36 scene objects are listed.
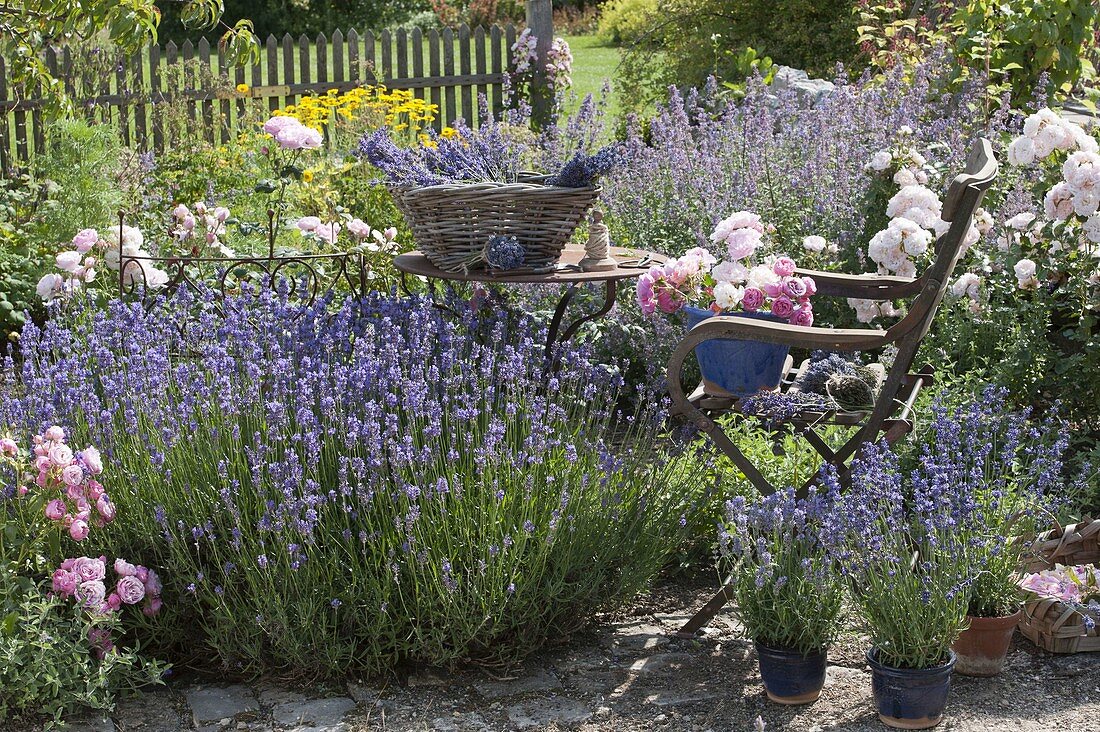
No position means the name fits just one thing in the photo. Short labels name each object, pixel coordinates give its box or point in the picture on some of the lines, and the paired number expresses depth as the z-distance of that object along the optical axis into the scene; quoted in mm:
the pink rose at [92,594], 3029
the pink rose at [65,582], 3049
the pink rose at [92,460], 3156
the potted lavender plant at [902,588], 2969
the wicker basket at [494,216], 3855
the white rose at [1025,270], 4434
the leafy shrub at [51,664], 2938
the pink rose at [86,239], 4930
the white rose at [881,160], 5203
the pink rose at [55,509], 3121
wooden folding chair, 3119
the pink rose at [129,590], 3061
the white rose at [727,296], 3525
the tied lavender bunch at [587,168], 3812
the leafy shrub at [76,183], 6473
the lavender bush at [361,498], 3068
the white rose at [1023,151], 4391
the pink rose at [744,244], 3588
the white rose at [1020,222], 4664
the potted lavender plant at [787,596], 3031
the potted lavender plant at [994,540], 3213
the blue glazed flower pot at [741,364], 3482
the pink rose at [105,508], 3195
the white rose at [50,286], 4883
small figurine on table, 4137
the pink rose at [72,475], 3115
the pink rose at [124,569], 3072
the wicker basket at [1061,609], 3357
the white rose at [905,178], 4934
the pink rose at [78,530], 3119
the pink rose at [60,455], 3141
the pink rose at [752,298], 3510
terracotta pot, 3205
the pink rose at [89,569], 3057
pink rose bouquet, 3514
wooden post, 10586
